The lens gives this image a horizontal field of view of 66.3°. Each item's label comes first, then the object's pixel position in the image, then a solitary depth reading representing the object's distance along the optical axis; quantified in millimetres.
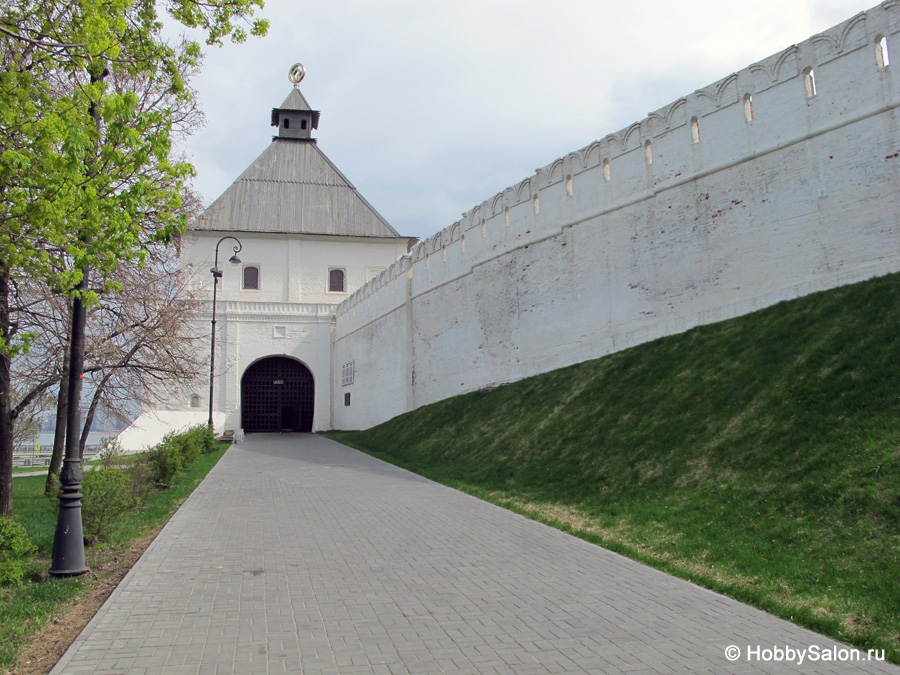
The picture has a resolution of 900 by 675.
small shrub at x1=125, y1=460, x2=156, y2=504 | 10158
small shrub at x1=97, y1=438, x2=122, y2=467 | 9641
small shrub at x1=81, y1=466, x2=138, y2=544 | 8211
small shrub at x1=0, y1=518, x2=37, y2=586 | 6262
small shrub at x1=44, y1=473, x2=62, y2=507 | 9542
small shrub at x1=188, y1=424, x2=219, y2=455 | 19828
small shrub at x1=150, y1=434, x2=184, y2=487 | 13453
